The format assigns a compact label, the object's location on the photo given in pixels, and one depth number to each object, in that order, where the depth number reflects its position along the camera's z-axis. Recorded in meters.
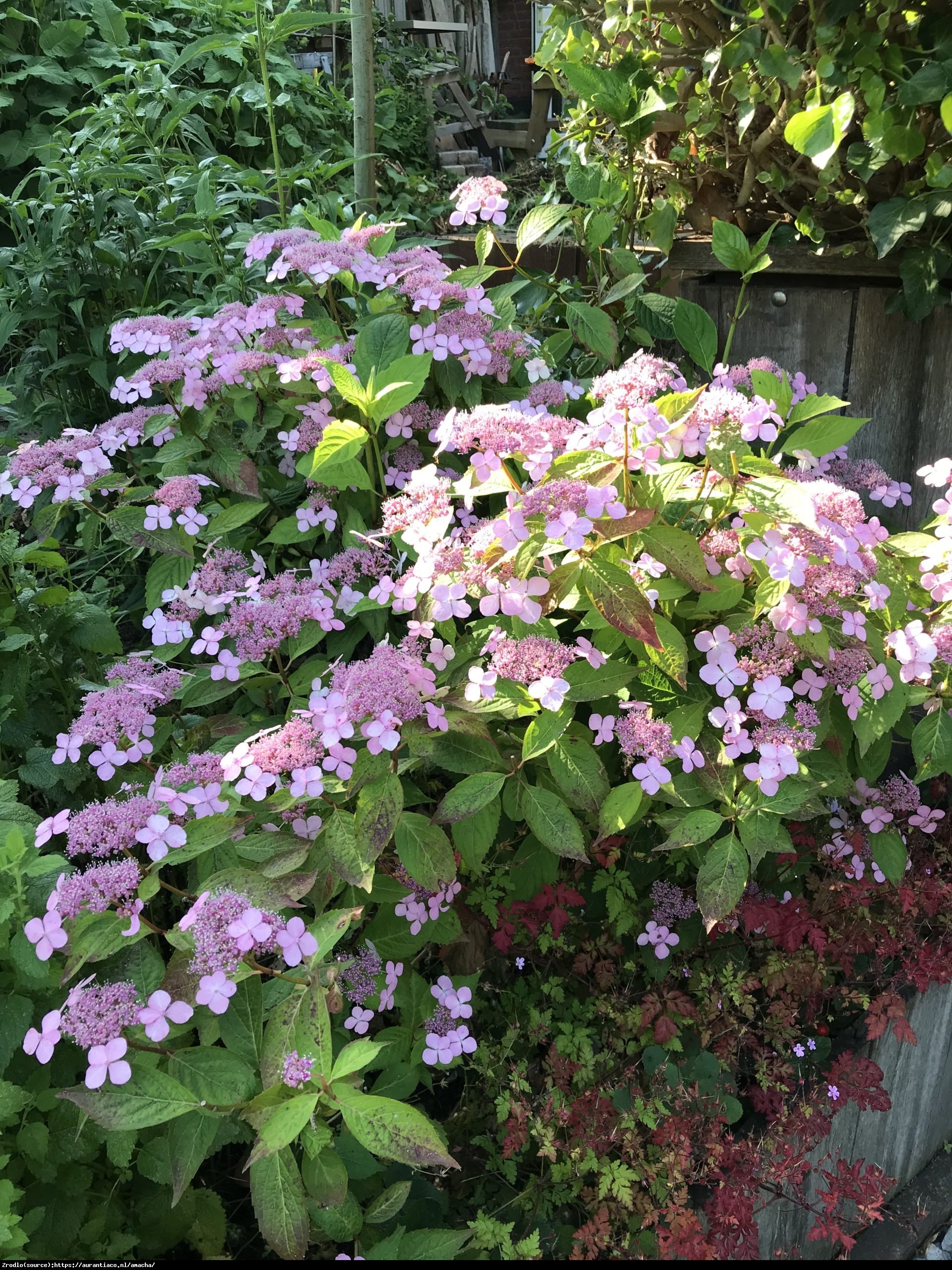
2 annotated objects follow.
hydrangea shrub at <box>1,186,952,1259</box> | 0.92
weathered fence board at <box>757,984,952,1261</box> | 1.55
